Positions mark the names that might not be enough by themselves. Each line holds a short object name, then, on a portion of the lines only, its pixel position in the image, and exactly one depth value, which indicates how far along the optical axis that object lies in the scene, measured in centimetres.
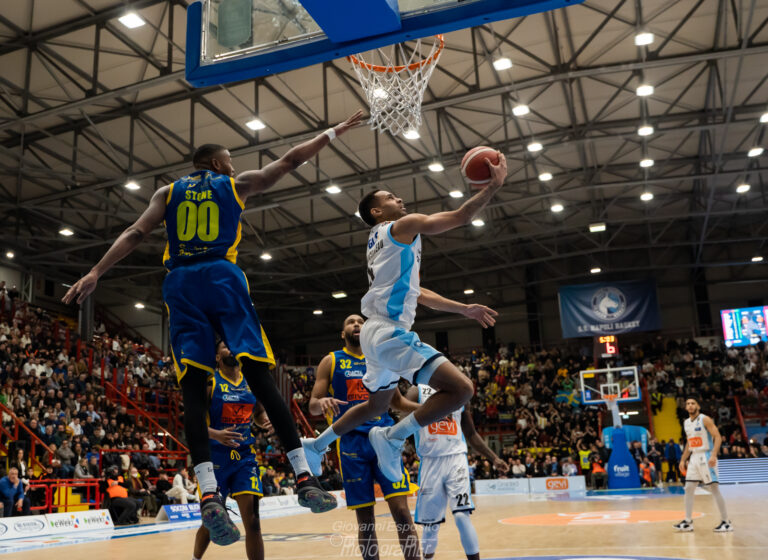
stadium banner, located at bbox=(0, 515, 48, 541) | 1263
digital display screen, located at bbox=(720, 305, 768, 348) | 3155
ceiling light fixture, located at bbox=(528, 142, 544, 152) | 2020
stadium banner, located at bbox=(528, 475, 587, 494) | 2308
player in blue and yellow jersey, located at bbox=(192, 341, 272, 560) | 586
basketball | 491
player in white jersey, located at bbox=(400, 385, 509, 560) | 608
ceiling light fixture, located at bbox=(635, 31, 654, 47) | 1568
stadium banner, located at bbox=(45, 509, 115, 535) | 1352
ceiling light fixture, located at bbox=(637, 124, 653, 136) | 1950
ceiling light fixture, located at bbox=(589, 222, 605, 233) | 2744
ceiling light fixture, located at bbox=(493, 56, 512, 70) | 1612
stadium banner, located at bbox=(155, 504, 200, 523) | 1631
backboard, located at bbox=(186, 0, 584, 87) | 502
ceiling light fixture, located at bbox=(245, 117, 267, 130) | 1838
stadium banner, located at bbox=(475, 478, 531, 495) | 2431
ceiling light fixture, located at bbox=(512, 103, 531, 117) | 1823
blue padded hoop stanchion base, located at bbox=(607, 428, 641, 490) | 2225
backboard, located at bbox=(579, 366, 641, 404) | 2511
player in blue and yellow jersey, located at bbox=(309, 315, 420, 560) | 568
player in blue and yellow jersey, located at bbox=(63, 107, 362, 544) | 365
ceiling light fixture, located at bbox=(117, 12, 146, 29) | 1421
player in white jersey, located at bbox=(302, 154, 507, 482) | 465
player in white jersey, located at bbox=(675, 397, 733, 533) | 923
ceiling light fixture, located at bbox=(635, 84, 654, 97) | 1761
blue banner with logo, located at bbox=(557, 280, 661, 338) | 3091
